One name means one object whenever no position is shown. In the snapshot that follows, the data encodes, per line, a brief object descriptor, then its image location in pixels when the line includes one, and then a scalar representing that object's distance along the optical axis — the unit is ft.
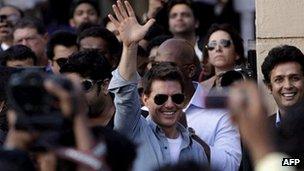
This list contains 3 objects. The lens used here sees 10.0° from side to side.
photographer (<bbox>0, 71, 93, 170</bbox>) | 19.93
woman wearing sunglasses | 43.02
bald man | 34.35
